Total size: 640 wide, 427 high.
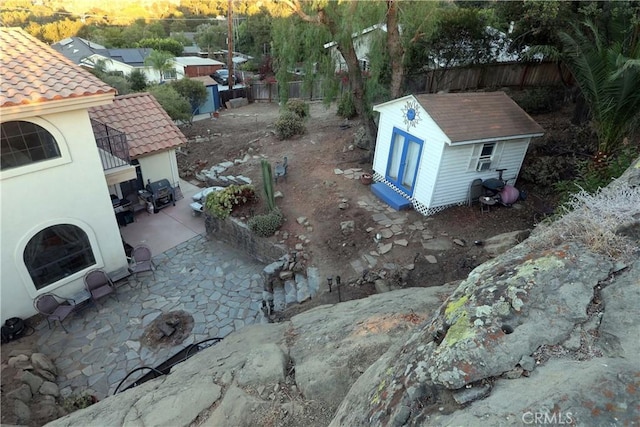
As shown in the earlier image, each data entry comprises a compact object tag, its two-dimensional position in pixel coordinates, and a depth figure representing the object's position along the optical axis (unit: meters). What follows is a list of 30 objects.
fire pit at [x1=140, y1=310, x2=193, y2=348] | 7.86
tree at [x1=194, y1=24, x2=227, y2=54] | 45.03
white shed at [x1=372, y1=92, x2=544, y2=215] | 9.12
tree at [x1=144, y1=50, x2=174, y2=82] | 27.89
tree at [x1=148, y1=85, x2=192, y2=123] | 18.50
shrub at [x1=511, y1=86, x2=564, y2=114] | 14.55
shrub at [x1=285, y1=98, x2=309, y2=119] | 17.89
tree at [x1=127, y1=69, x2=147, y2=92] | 26.86
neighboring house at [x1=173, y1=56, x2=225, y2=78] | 32.28
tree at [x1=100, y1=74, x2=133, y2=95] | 21.56
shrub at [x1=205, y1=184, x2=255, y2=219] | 10.76
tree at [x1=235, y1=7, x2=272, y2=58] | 34.75
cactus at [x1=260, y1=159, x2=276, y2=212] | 10.04
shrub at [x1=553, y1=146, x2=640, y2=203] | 7.30
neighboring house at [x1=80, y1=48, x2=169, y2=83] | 30.47
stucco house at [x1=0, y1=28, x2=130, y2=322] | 7.11
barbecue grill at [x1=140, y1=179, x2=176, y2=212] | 12.29
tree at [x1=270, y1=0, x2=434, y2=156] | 10.66
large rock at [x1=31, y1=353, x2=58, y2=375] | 7.02
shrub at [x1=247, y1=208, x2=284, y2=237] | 10.04
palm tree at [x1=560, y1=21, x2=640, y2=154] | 6.49
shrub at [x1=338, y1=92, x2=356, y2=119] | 17.61
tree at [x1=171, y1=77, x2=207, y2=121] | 23.52
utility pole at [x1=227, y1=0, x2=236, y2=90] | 23.67
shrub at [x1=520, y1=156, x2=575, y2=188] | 10.27
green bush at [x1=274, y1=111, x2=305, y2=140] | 16.36
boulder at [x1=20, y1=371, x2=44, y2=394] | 6.62
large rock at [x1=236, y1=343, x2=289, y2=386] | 3.86
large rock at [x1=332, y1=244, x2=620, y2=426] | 2.16
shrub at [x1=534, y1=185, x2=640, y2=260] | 2.64
